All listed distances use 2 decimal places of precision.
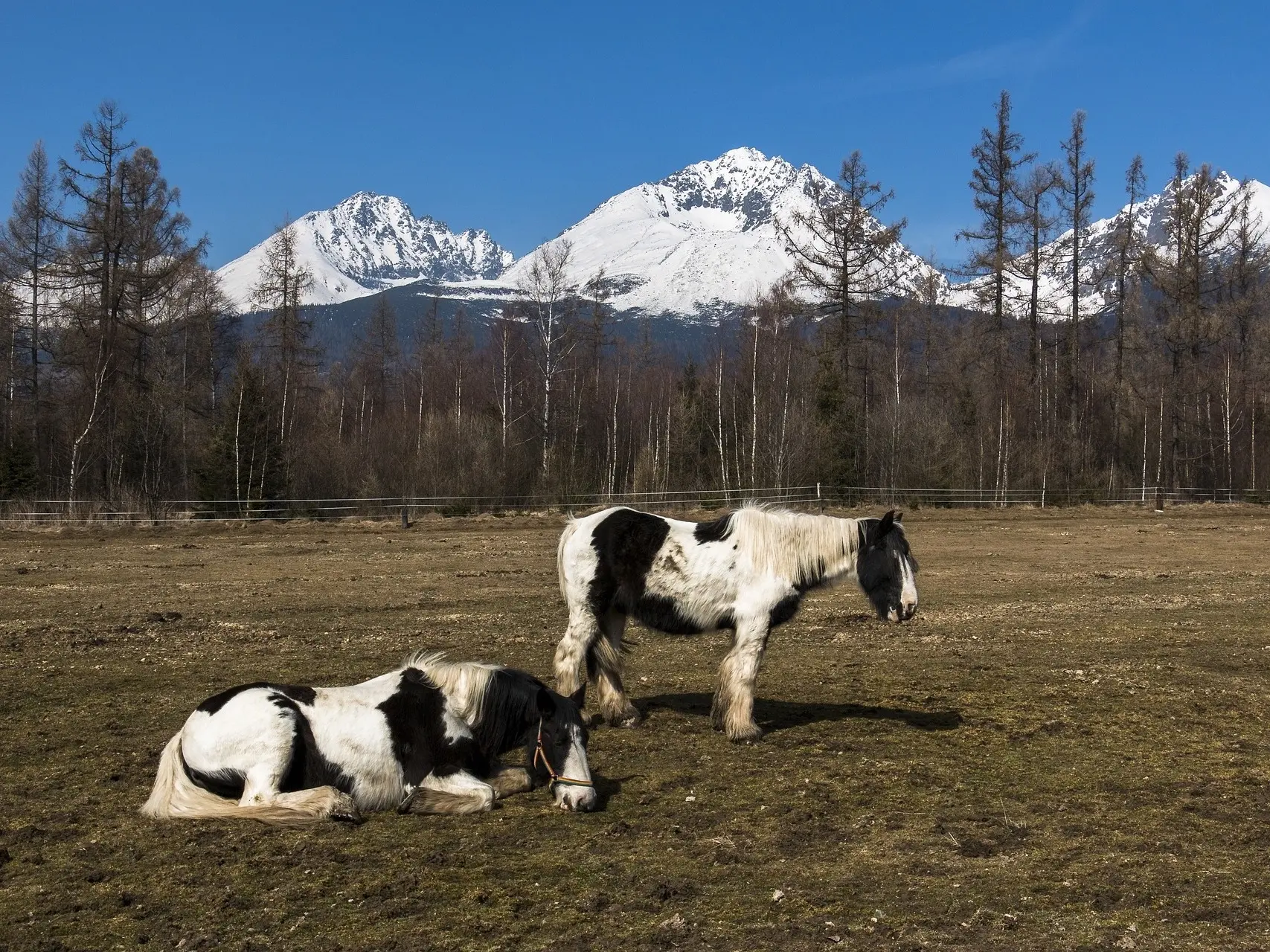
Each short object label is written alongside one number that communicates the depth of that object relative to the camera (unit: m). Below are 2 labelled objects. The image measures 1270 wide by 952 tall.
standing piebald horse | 7.81
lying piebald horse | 5.64
